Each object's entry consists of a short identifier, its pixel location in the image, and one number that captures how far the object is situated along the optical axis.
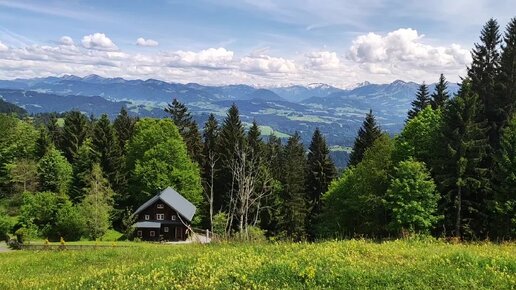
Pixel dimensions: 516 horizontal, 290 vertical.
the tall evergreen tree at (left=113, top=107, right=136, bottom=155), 70.46
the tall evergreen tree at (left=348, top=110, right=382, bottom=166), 56.28
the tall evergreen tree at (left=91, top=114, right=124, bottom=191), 58.03
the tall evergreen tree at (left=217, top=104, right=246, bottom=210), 56.72
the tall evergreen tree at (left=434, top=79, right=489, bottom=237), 33.59
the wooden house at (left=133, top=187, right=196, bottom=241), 53.56
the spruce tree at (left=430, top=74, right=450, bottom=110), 52.72
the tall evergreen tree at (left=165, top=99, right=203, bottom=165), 64.11
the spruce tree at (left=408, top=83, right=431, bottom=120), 57.67
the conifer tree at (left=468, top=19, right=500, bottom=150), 38.25
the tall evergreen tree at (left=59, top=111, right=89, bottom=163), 66.88
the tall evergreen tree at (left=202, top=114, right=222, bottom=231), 58.41
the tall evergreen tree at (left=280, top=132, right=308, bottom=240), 53.53
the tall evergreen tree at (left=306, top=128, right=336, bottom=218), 58.28
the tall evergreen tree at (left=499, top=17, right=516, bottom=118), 37.44
